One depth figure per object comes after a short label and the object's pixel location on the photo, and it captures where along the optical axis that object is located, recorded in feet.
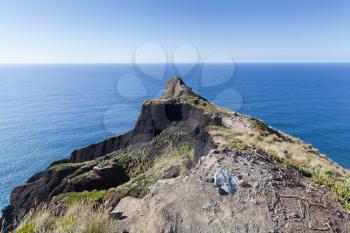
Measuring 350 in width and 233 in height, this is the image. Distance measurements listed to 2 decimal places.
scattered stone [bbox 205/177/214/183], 43.86
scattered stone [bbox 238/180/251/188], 42.63
